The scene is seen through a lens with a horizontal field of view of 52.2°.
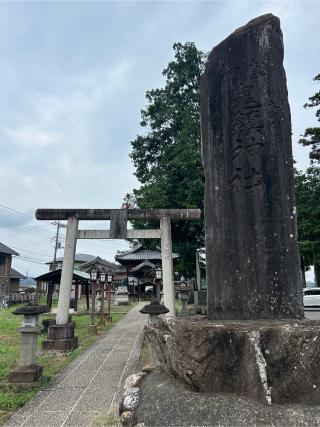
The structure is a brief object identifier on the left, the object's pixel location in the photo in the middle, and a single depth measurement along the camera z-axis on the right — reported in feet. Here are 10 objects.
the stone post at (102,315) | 48.06
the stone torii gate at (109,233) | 30.01
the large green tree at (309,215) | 66.54
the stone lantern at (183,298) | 52.04
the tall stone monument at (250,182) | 11.19
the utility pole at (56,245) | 132.81
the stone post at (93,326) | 39.40
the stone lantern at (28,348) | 18.53
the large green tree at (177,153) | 65.16
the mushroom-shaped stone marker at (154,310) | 21.13
